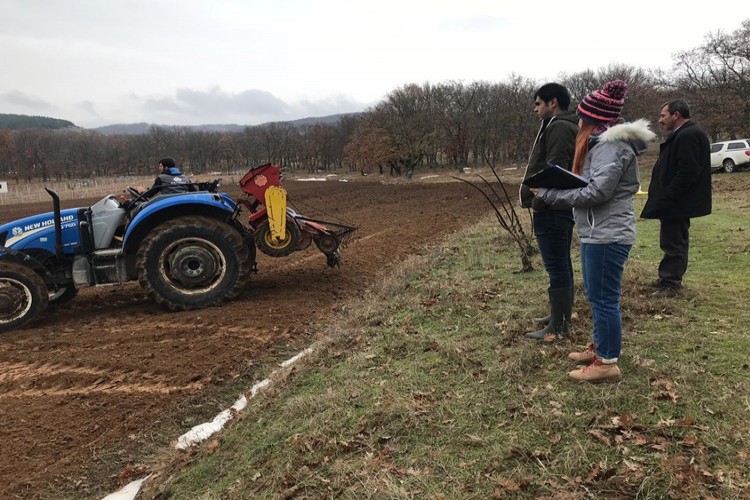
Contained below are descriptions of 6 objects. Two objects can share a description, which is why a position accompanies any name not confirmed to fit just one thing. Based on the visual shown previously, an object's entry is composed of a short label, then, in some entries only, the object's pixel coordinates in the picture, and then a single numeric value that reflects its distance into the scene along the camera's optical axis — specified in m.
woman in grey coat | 3.12
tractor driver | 7.22
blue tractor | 6.48
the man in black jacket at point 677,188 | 4.86
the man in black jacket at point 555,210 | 3.78
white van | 22.64
